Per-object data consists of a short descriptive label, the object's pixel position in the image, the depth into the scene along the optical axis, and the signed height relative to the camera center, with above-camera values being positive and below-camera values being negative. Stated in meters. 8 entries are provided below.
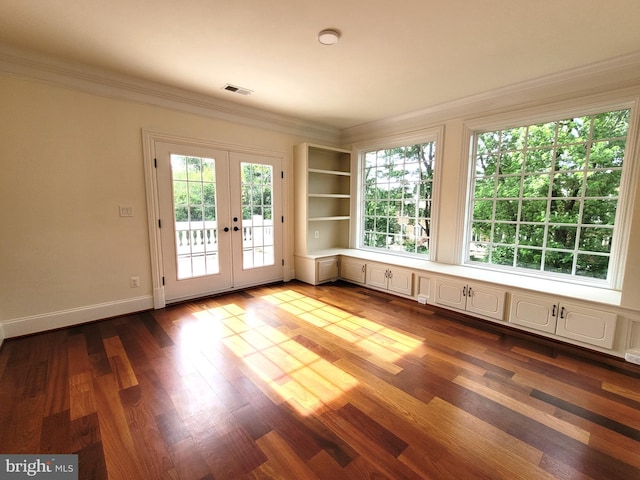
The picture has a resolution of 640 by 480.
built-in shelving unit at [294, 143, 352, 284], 4.67 +0.02
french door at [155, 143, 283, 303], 3.60 -0.22
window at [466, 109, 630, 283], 2.88 +0.12
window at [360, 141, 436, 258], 4.30 +0.10
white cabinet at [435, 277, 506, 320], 3.15 -1.06
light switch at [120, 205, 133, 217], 3.24 -0.10
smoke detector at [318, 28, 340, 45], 2.23 +1.32
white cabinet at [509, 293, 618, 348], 2.54 -1.06
